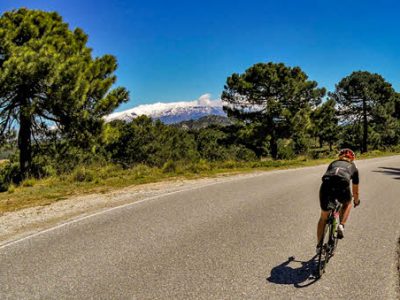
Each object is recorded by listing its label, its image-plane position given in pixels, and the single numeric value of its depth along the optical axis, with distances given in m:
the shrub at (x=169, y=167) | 18.80
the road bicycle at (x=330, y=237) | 5.21
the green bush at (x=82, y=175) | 15.88
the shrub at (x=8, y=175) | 14.85
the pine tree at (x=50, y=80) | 15.15
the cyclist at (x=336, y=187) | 5.64
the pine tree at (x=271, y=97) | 33.12
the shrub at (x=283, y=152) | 39.28
